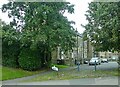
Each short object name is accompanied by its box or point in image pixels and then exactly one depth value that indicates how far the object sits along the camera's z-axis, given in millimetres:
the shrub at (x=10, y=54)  14174
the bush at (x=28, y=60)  13760
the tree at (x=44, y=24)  13100
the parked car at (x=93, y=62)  24110
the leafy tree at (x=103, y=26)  10704
